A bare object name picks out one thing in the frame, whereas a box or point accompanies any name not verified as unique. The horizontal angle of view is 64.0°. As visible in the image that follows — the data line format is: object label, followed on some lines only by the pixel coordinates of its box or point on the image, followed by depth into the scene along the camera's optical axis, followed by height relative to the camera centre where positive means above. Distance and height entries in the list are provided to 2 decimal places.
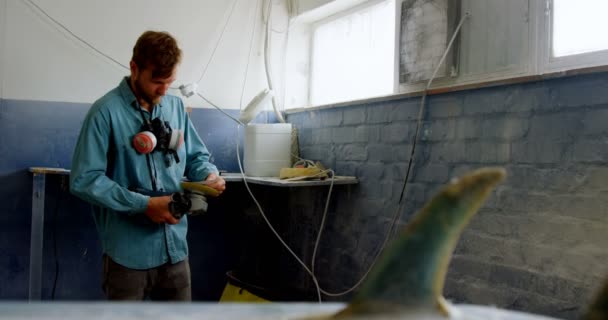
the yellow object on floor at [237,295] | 2.70 -0.77
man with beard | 1.71 -0.08
